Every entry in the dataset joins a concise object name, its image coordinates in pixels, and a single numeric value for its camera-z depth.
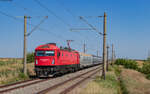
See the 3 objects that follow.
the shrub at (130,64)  65.25
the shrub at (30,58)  55.22
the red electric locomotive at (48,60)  22.23
